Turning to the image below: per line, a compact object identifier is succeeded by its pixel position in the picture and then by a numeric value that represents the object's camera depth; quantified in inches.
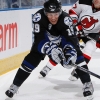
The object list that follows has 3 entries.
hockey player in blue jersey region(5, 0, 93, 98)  215.2
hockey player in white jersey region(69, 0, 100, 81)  271.1
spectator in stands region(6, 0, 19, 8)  334.0
